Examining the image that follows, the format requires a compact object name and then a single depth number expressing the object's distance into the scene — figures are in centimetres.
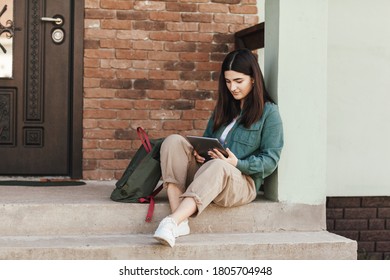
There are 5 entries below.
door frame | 547
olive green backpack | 407
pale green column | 423
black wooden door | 552
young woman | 382
